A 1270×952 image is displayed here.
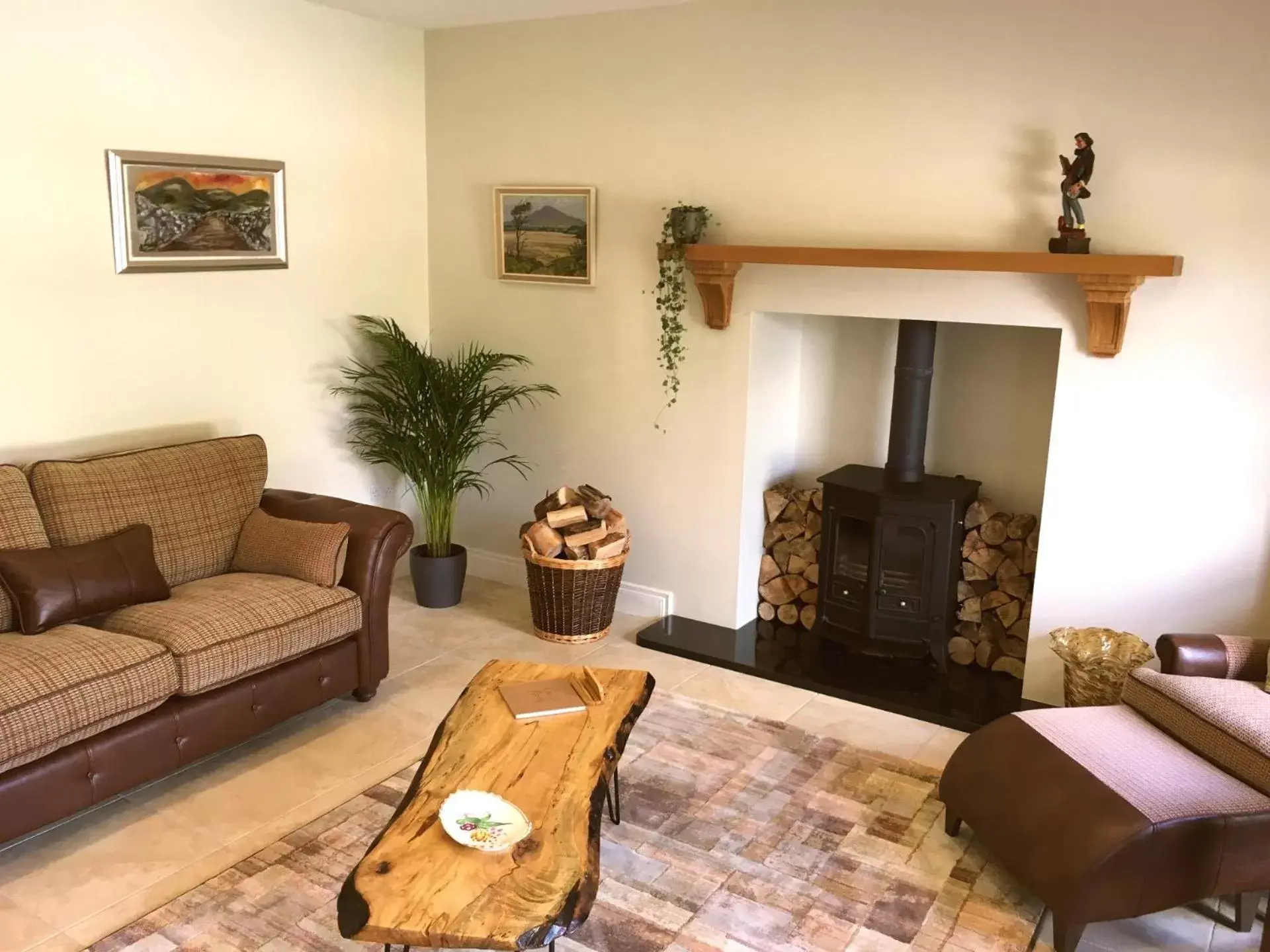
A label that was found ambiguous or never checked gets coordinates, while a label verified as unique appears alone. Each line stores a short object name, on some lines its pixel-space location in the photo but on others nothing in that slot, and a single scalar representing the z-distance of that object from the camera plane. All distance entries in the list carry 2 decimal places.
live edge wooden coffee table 1.94
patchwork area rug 2.56
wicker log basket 4.24
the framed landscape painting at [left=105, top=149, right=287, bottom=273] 3.80
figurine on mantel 3.34
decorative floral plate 2.17
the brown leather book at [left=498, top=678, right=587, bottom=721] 2.77
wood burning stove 3.98
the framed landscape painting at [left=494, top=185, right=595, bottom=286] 4.54
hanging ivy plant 4.13
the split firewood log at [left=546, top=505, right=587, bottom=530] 4.29
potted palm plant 4.55
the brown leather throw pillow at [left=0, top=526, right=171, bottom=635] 3.13
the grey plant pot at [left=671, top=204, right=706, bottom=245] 4.12
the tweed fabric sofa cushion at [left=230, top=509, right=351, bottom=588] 3.64
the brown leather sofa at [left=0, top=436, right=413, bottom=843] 2.79
